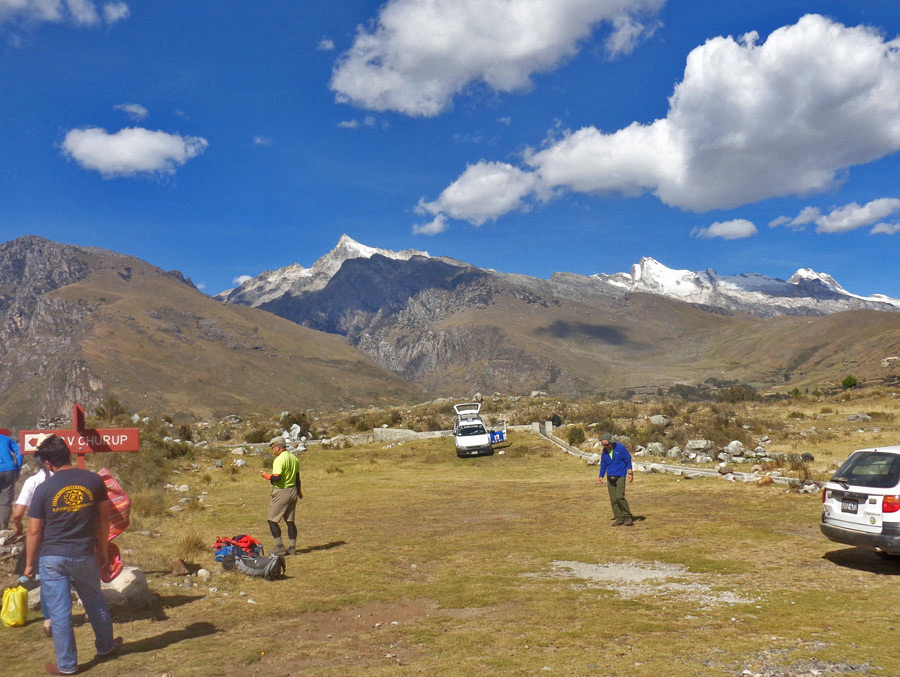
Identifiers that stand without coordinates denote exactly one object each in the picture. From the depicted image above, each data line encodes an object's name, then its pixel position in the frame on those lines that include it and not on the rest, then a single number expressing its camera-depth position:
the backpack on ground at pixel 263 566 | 11.40
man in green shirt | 12.95
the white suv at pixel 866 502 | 9.98
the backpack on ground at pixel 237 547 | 11.98
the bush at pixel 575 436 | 36.47
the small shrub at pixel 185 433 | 40.19
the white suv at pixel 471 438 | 35.28
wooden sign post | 9.94
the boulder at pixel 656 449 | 30.88
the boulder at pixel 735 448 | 28.45
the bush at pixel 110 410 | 33.22
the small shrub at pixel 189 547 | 12.25
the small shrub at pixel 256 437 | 43.84
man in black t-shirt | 6.96
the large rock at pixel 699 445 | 30.58
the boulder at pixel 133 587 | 9.32
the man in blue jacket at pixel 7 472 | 11.37
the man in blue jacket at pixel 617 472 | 15.52
